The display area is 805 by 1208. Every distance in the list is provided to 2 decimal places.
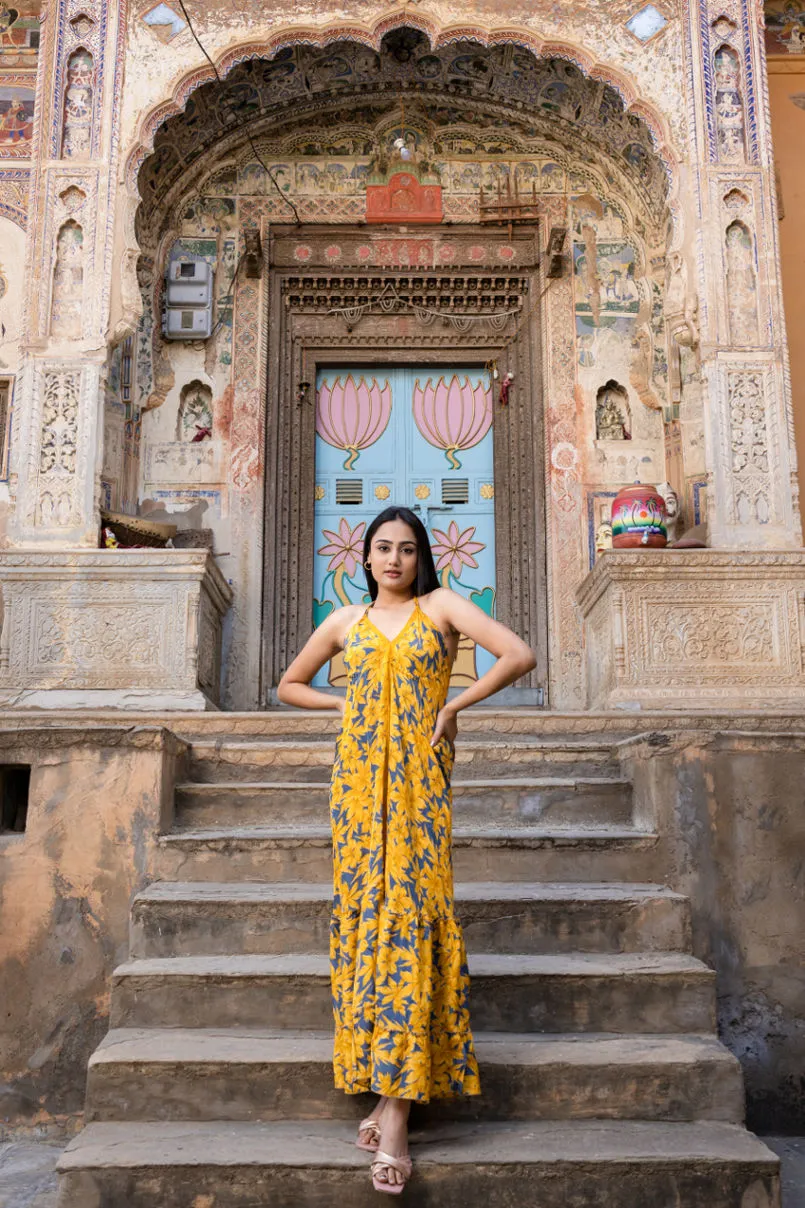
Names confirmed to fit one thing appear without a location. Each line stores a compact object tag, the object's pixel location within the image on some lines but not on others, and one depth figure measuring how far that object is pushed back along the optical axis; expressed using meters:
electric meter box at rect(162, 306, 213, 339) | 8.66
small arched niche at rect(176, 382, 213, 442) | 8.64
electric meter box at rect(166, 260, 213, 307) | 8.69
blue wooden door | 8.78
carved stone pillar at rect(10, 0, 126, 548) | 7.26
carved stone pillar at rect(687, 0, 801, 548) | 7.25
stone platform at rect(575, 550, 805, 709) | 6.91
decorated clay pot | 7.35
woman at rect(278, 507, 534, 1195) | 2.96
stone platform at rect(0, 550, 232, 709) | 6.89
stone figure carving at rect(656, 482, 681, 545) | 7.97
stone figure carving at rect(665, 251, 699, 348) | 7.60
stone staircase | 3.04
